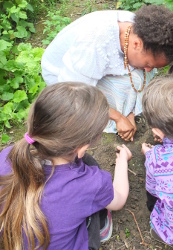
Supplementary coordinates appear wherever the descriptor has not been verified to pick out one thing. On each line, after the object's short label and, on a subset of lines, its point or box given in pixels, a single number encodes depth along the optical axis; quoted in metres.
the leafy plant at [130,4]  3.38
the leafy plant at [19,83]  2.74
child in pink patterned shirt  1.52
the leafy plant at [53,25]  3.42
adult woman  1.88
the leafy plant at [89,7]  3.82
